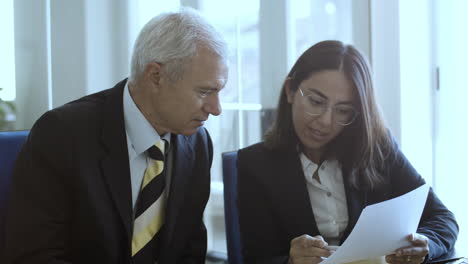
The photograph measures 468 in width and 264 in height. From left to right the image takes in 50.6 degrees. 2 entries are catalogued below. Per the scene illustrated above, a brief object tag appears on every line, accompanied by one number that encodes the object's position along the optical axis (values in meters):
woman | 1.50
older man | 1.12
